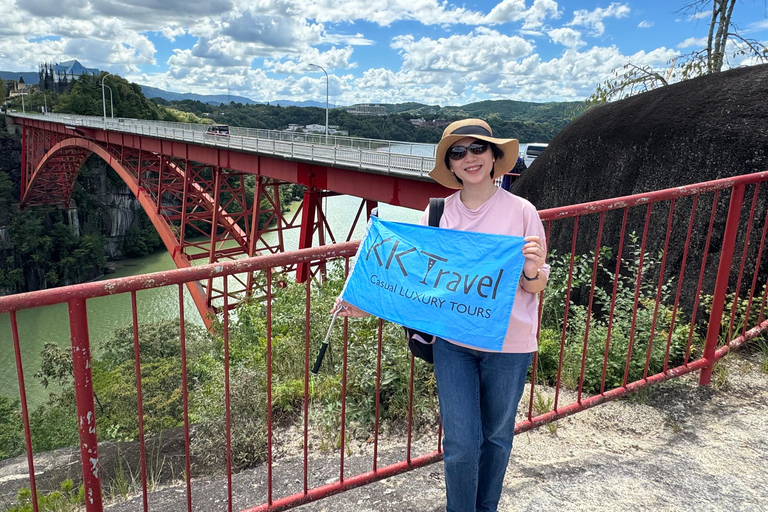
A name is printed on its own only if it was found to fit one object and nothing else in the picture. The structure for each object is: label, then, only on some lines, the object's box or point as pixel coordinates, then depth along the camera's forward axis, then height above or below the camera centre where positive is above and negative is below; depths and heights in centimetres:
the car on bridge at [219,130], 1844 +16
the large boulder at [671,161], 431 -7
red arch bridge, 1109 -84
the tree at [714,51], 929 +187
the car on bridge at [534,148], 1665 +0
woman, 182 -74
